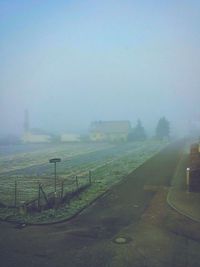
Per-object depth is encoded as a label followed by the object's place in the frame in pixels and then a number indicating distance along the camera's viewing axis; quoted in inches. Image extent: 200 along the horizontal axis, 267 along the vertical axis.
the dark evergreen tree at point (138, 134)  4095.2
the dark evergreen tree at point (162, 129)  4223.9
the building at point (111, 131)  4190.2
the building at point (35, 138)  4433.3
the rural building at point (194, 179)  888.3
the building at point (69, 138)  4579.2
